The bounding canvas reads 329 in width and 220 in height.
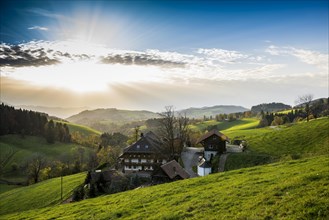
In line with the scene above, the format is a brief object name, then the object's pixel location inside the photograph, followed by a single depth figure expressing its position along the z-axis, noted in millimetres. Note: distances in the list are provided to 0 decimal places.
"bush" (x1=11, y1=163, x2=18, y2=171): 134375
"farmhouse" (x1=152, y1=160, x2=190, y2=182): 50806
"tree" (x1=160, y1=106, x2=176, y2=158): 75375
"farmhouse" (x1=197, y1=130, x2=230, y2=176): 73438
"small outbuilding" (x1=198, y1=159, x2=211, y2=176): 61125
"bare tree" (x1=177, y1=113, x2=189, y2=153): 84375
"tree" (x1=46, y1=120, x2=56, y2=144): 178000
